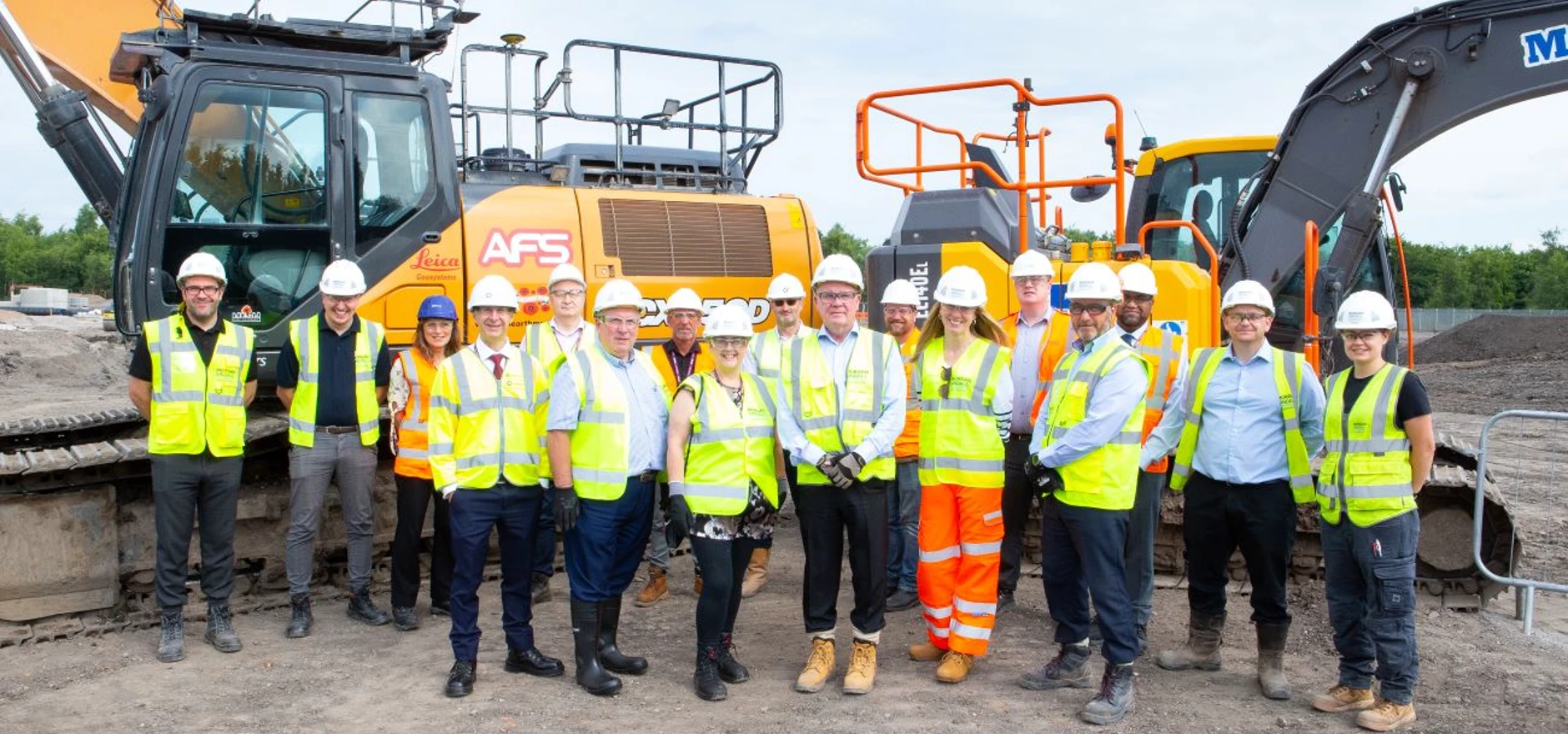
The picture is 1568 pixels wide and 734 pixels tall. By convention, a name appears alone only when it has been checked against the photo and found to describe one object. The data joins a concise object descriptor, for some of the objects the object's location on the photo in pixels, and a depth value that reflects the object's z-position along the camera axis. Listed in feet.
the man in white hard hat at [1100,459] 18.24
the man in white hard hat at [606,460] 18.81
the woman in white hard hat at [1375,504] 17.72
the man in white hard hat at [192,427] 21.20
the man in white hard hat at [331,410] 22.53
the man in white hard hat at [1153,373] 20.61
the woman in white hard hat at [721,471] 18.75
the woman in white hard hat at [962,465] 19.33
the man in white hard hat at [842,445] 19.10
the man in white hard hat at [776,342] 20.04
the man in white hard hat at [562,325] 22.65
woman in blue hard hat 22.68
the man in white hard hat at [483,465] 19.20
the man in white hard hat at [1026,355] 21.63
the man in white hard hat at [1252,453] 18.85
